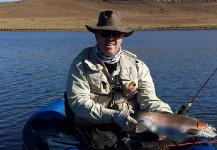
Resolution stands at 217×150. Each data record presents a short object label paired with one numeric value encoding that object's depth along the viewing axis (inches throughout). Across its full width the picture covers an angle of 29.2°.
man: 175.2
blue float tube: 208.7
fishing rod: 221.0
